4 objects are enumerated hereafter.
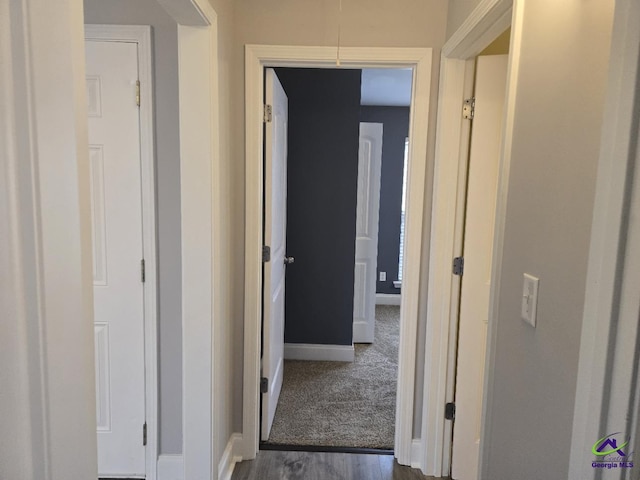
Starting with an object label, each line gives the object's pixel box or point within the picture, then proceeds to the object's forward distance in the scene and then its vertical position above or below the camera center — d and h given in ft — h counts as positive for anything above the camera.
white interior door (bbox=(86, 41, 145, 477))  5.91 -0.90
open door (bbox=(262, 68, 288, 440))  7.13 -0.73
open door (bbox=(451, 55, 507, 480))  6.08 -0.80
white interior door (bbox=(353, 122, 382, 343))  12.24 -0.37
